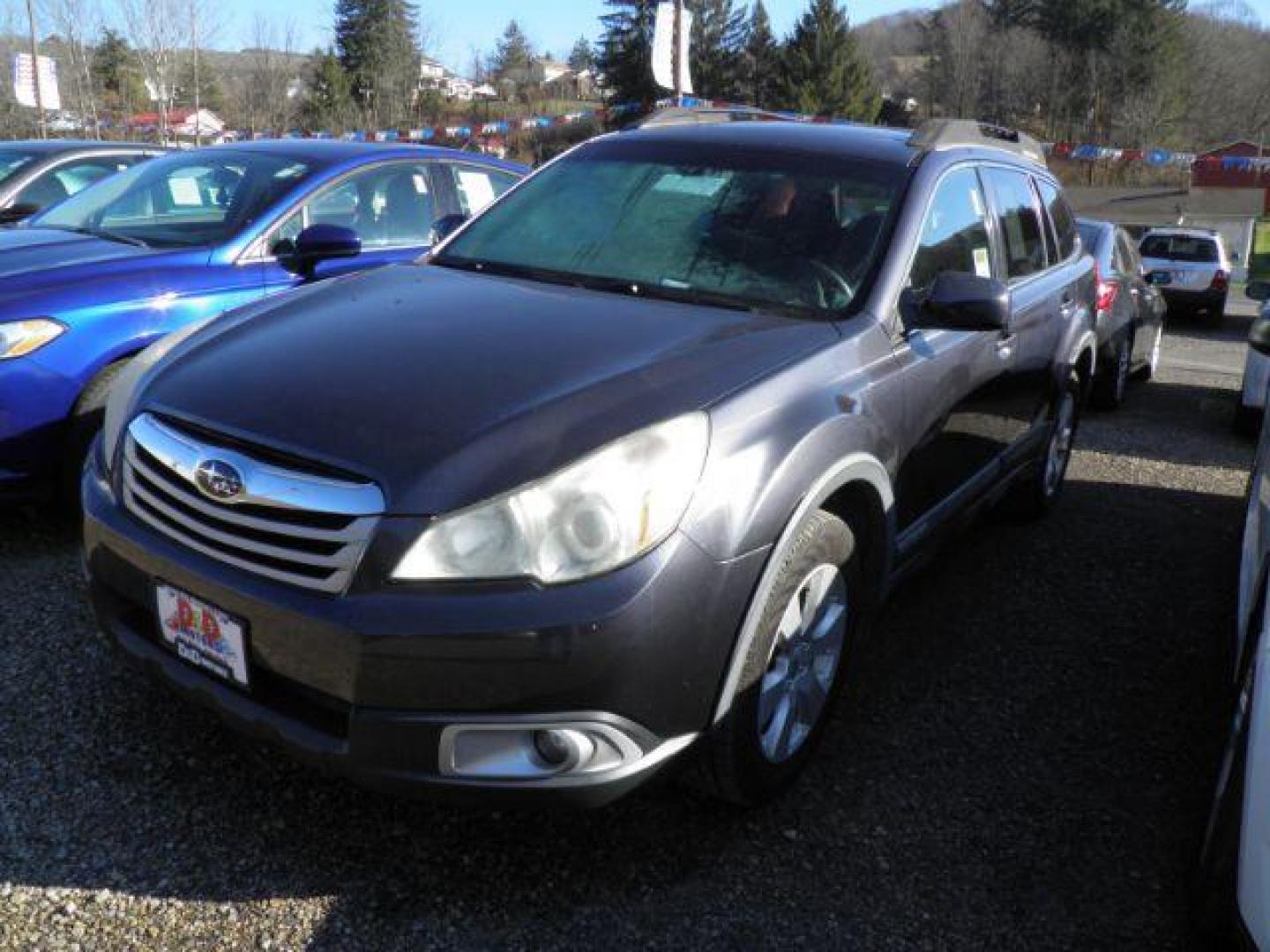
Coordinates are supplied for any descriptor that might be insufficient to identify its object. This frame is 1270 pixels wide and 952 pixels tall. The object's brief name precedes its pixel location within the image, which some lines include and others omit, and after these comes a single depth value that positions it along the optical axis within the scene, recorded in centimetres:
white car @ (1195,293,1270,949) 183
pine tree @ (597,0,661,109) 5138
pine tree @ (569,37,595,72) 8720
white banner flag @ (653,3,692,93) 1427
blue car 380
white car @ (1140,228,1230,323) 1602
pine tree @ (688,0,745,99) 5453
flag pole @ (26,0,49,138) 1811
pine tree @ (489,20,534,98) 7025
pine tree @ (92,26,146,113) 4034
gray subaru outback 208
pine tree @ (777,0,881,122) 5188
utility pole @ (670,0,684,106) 1505
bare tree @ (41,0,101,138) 2468
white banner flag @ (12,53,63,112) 1795
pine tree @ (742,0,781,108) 5550
